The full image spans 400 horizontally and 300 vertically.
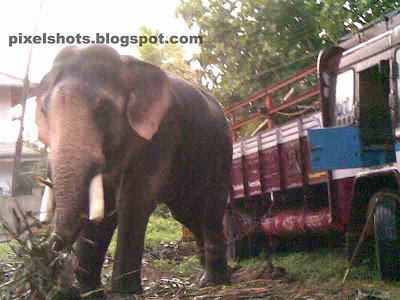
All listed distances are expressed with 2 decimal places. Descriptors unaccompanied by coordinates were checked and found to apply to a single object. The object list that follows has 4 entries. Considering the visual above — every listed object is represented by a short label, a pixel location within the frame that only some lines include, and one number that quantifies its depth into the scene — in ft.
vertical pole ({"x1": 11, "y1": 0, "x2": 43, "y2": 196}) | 48.12
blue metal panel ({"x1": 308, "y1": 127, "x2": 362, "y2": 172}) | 22.09
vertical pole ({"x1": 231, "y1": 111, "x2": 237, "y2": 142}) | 36.64
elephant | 16.72
